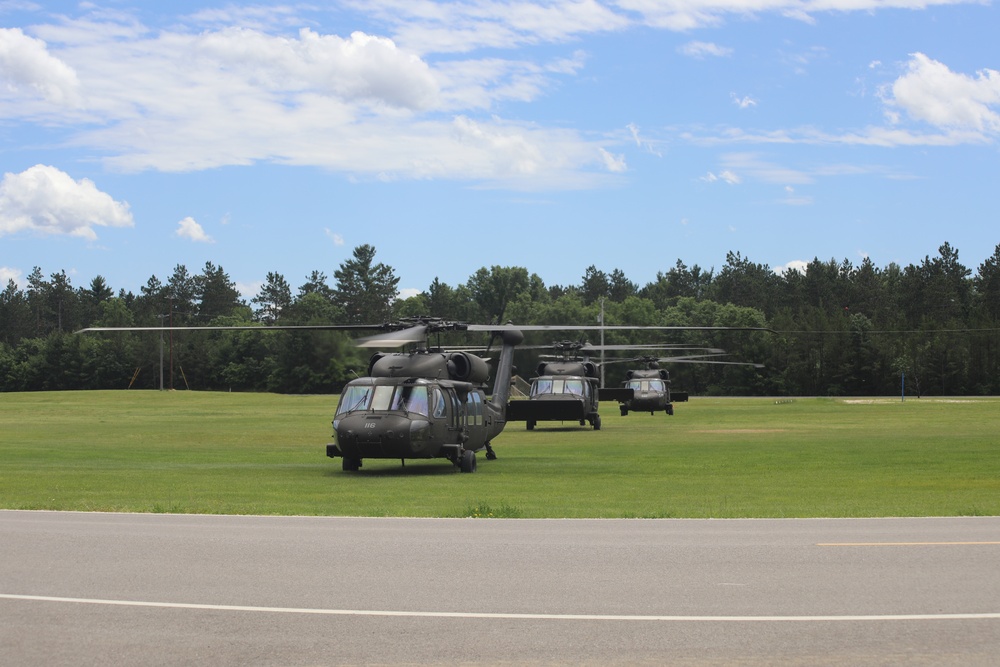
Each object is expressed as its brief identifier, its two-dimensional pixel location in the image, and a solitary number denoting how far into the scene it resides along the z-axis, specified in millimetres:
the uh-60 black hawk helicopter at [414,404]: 24188
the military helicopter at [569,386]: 42747
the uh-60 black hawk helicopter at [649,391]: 60781
